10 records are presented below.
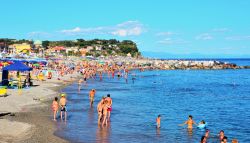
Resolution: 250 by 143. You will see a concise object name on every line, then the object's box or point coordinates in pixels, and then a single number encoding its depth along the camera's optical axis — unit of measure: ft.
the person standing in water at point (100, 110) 64.13
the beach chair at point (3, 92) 86.26
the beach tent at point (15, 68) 98.84
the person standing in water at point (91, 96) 89.67
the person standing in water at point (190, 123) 65.50
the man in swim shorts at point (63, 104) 66.69
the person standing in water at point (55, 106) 66.08
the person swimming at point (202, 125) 65.77
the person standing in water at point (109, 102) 65.77
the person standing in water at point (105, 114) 63.57
